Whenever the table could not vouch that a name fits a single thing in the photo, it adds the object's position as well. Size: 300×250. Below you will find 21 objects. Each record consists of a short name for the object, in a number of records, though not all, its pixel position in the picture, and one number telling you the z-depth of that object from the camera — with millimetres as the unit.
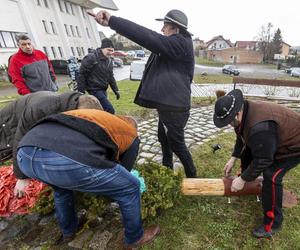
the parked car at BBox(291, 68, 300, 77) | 32969
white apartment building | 21078
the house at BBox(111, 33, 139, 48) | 71438
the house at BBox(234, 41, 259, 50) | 76538
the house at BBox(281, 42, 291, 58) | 73869
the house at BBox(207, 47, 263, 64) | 62156
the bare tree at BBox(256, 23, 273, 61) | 62625
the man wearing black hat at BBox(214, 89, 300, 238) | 2215
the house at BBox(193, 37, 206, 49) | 90362
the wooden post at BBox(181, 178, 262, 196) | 2986
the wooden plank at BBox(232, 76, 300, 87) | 8438
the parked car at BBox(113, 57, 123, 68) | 33019
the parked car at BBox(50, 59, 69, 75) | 22656
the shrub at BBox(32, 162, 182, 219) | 2701
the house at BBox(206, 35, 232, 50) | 76438
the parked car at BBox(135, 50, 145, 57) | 49562
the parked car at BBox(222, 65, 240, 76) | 32094
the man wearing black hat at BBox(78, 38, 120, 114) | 5004
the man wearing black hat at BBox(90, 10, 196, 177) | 2311
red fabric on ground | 3107
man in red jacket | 4270
